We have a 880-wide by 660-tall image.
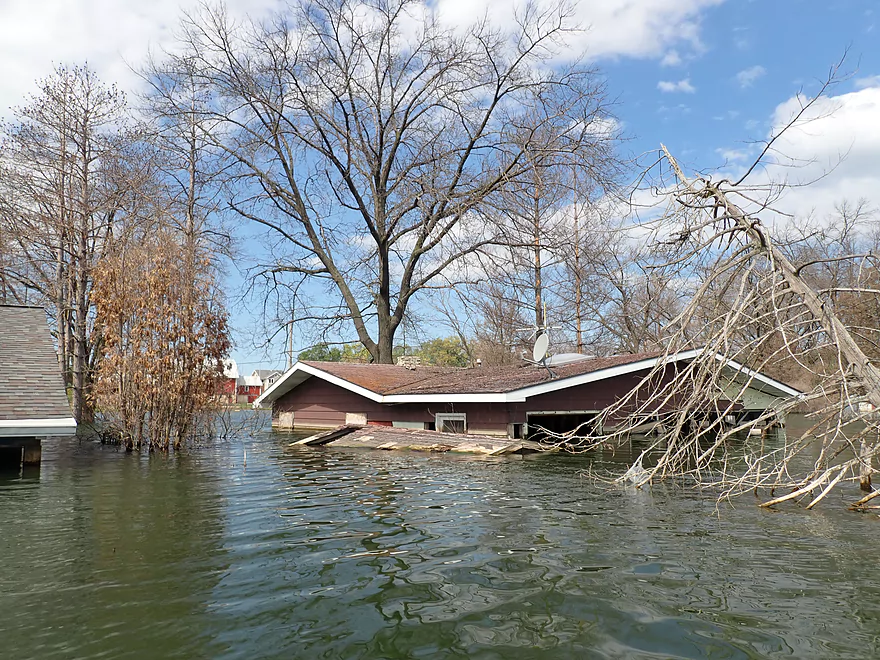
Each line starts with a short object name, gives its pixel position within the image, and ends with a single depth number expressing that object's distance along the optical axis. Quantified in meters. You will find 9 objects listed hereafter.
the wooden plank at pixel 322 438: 16.65
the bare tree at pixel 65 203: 21.25
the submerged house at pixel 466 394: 15.16
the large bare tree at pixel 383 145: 22.09
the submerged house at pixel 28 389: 9.05
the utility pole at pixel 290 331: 26.61
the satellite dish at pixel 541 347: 15.66
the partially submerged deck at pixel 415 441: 13.95
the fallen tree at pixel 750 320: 5.68
